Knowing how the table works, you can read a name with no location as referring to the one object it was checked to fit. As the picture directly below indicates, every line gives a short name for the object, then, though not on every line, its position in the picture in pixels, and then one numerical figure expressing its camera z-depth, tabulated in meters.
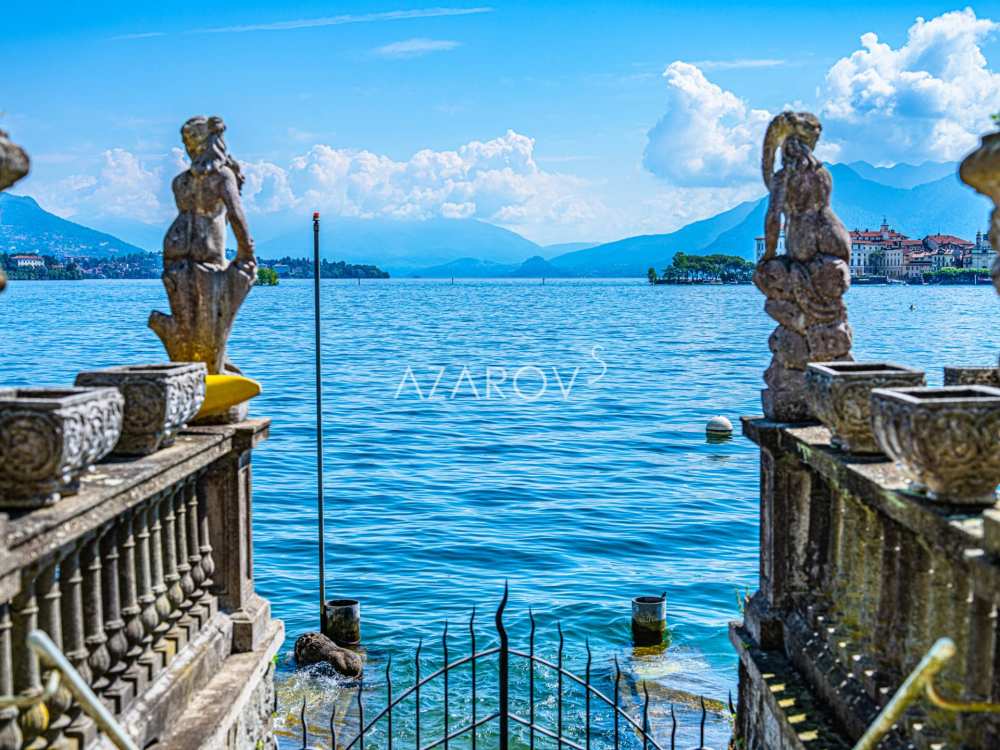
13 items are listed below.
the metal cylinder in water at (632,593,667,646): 13.67
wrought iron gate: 6.37
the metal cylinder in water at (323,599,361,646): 13.72
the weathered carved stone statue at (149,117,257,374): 7.18
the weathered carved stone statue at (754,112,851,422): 7.14
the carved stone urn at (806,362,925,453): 5.67
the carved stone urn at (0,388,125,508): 4.38
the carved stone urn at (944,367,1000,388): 6.64
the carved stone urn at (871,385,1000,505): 4.41
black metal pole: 13.89
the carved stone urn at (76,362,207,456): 5.60
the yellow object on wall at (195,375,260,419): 6.95
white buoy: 29.05
